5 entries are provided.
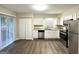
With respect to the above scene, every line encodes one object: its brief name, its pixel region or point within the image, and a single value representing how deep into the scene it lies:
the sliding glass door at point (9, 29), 4.01
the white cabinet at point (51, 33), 5.12
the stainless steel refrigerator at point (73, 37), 2.41
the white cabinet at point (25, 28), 4.93
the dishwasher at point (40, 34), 5.36
